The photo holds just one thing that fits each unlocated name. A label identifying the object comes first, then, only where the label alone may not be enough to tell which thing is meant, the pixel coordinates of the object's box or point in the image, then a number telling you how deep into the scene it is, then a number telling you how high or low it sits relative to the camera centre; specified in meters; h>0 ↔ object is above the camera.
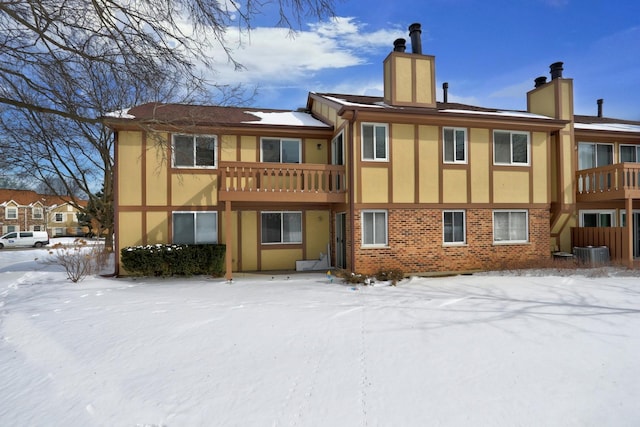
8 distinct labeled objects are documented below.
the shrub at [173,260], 11.46 -1.24
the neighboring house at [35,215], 47.03 +1.16
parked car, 30.90 -1.49
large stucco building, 11.62 +1.25
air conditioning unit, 12.73 -1.33
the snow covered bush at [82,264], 11.01 -1.47
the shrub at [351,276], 10.49 -1.71
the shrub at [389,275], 10.82 -1.71
